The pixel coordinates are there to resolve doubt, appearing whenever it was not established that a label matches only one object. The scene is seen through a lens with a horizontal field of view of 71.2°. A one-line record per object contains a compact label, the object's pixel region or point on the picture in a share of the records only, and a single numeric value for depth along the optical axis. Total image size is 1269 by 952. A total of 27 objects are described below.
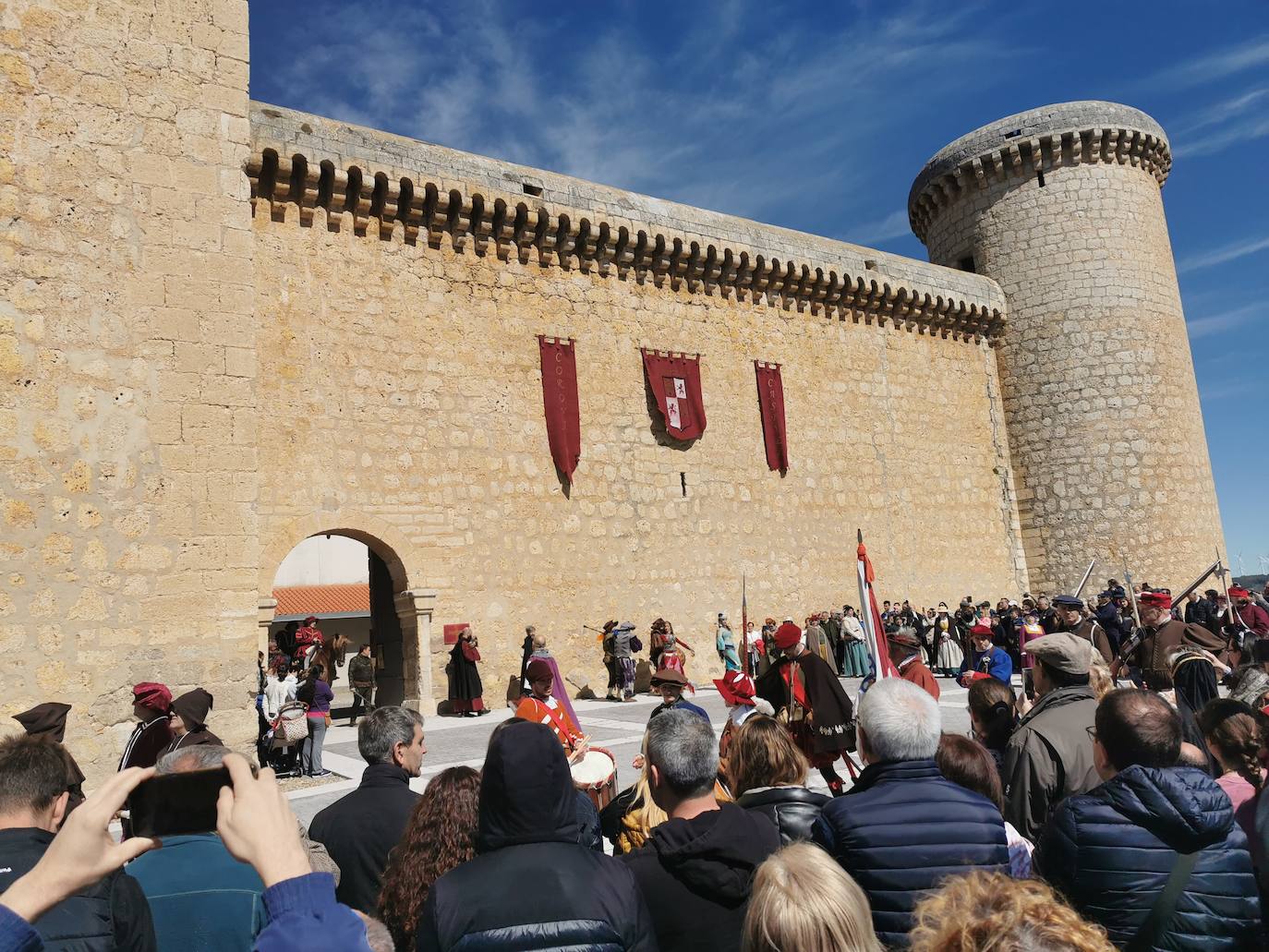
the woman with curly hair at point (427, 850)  2.11
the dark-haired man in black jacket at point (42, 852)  1.63
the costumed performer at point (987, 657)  6.23
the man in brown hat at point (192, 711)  4.12
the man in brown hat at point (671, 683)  4.57
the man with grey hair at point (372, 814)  2.63
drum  3.65
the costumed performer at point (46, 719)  4.20
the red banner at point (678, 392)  14.71
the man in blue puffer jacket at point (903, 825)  2.08
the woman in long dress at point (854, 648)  14.71
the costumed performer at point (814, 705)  4.95
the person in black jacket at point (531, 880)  1.70
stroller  7.42
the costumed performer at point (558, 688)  4.82
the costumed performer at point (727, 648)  13.92
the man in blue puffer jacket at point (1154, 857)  1.99
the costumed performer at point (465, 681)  11.47
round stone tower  18.69
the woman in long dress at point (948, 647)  14.55
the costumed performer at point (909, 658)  5.48
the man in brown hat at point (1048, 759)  3.05
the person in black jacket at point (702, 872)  2.09
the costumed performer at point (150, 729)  4.50
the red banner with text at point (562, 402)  13.41
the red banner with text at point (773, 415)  15.98
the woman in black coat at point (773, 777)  2.72
